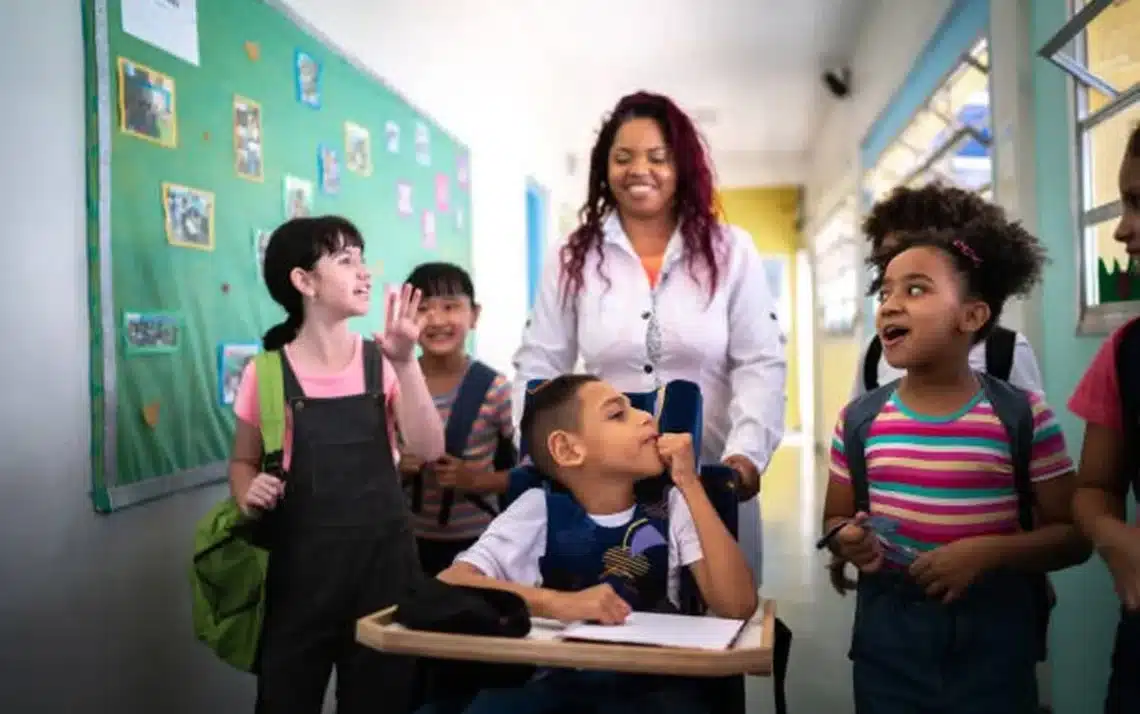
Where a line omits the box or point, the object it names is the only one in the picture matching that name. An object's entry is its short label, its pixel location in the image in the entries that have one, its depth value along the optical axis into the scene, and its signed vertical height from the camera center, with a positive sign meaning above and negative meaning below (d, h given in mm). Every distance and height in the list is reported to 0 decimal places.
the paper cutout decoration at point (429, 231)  3963 +524
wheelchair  1410 -214
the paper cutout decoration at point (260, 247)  2586 +304
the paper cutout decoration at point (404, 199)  3643 +607
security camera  6668 +1871
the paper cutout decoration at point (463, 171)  4473 +879
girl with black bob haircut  1685 -249
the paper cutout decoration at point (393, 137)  3555 +831
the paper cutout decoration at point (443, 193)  4164 +718
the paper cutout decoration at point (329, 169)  2986 +602
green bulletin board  1974 +390
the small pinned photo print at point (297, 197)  2762 +478
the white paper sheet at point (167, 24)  2061 +766
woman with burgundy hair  1875 +125
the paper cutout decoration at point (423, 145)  3916 +876
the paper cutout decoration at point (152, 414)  2106 -121
